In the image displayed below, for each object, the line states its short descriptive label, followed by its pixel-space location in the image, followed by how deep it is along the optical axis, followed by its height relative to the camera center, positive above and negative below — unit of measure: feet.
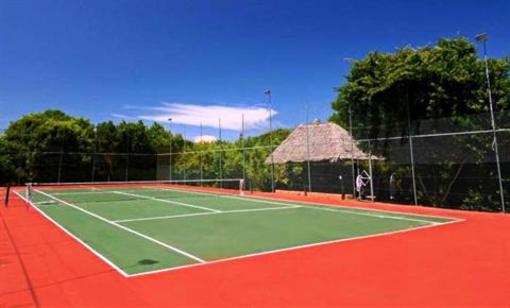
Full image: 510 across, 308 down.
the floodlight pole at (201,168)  99.60 +3.70
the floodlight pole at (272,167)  77.82 +2.95
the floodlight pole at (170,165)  113.35 +5.24
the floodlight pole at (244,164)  85.92 +4.02
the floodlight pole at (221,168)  92.17 +3.38
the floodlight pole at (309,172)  70.54 +1.86
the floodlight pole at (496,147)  41.57 +3.38
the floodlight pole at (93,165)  112.09 +5.27
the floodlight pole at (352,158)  59.21 +3.46
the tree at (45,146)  103.96 +10.37
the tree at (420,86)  49.96 +12.01
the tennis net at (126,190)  66.23 -1.11
